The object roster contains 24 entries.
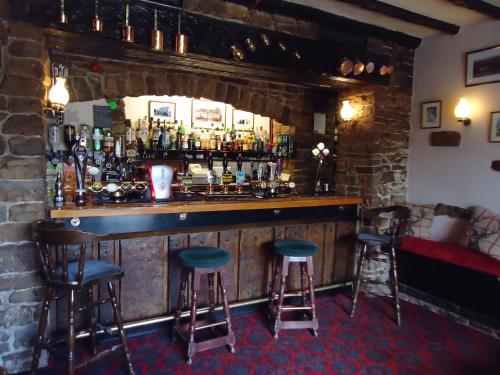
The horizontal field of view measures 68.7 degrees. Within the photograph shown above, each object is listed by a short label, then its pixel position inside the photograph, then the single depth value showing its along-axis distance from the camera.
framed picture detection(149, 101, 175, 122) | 5.25
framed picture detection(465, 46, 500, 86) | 3.78
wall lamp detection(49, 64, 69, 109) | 3.10
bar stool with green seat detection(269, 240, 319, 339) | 3.08
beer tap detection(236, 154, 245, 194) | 3.88
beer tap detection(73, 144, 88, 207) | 2.85
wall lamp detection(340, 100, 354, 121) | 4.50
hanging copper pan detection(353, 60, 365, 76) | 3.85
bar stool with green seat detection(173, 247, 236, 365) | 2.67
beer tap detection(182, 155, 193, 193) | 3.64
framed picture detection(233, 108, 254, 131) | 5.91
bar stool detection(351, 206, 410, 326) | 3.45
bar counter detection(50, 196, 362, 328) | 2.85
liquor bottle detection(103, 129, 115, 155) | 4.42
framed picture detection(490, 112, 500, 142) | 3.78
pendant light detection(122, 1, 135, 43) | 2.78
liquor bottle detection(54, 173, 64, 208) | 2.77
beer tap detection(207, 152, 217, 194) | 3.70
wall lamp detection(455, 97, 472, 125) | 4.01
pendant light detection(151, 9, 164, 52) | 2.87
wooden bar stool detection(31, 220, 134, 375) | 2.14
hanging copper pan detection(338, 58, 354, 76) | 3.77
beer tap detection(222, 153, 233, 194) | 3.79
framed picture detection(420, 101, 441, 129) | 4.33
